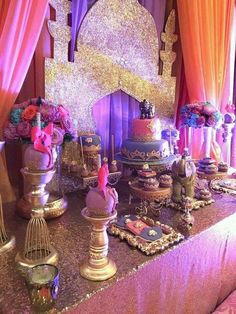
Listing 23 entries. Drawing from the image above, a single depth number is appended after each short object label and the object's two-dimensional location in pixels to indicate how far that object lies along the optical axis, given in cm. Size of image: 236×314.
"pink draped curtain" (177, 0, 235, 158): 185
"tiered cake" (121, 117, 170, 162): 141
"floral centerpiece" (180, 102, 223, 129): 172
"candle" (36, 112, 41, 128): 102
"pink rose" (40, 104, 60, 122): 115
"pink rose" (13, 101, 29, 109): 118
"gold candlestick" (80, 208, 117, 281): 80
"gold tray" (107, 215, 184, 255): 98
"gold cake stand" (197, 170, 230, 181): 150
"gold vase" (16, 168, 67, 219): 94
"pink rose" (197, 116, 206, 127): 172
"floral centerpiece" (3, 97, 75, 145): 113
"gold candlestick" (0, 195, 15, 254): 95
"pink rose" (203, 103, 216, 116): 171
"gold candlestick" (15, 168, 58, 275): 85
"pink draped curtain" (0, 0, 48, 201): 112
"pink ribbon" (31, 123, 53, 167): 94
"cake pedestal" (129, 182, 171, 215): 120
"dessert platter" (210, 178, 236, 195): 161
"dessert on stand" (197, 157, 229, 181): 151
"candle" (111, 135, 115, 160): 172
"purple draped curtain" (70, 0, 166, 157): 165
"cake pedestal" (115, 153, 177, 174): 139
